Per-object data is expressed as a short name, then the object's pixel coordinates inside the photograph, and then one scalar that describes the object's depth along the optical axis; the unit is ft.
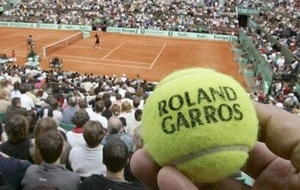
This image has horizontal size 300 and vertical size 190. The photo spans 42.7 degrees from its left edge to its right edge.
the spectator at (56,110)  25.54
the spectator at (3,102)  27.17
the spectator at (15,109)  22.82
